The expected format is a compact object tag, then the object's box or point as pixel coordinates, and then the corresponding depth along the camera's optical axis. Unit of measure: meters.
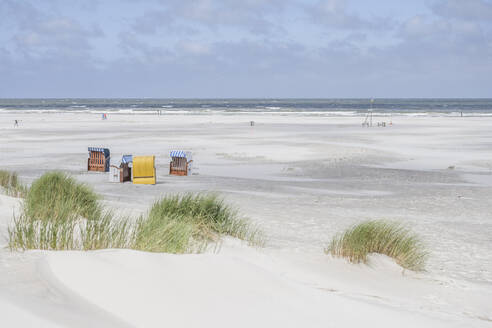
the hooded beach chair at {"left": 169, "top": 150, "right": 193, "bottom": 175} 37.19
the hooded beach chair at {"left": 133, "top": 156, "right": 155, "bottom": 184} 33.78
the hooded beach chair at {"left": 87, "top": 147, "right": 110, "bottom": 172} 39.00
